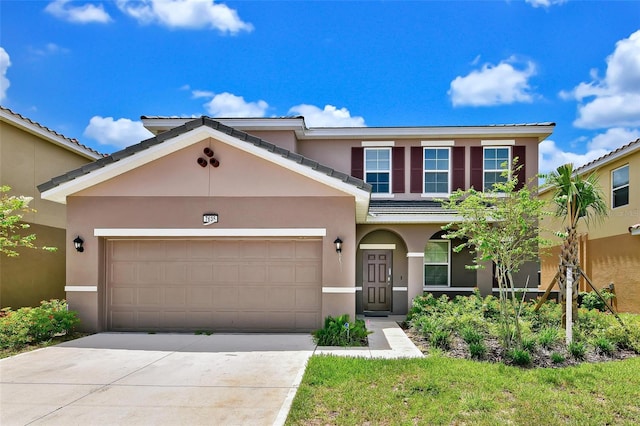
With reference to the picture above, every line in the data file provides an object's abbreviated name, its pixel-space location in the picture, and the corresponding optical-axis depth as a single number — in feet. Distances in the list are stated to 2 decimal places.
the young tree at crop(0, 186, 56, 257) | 31.42
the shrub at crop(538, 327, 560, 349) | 27.71
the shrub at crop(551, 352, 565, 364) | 25.14
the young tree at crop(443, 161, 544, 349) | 27.02
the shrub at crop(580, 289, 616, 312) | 46.83
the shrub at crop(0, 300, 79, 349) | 29.78
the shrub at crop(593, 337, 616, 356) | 27.04
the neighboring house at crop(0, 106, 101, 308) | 40.81
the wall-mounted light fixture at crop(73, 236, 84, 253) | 33.60
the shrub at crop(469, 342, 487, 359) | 25.76
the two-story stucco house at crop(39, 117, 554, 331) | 32.60
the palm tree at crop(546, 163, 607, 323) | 31.59
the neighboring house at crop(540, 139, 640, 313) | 45.65
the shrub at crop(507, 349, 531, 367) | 24.59
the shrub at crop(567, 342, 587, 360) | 26.02
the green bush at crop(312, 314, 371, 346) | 29.79
